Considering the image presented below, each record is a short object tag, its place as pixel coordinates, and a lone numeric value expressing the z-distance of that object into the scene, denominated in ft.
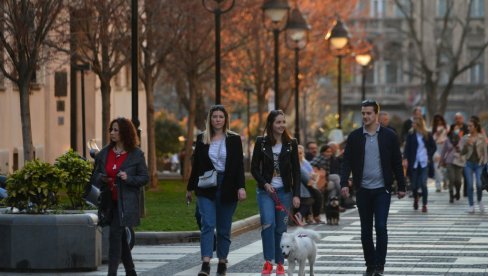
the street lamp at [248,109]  198.56
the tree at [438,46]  251.39
